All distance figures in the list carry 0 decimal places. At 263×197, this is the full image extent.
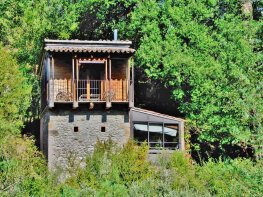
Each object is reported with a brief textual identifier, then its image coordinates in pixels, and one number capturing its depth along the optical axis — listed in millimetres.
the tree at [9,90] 27703
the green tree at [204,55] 31188
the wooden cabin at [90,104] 29359
